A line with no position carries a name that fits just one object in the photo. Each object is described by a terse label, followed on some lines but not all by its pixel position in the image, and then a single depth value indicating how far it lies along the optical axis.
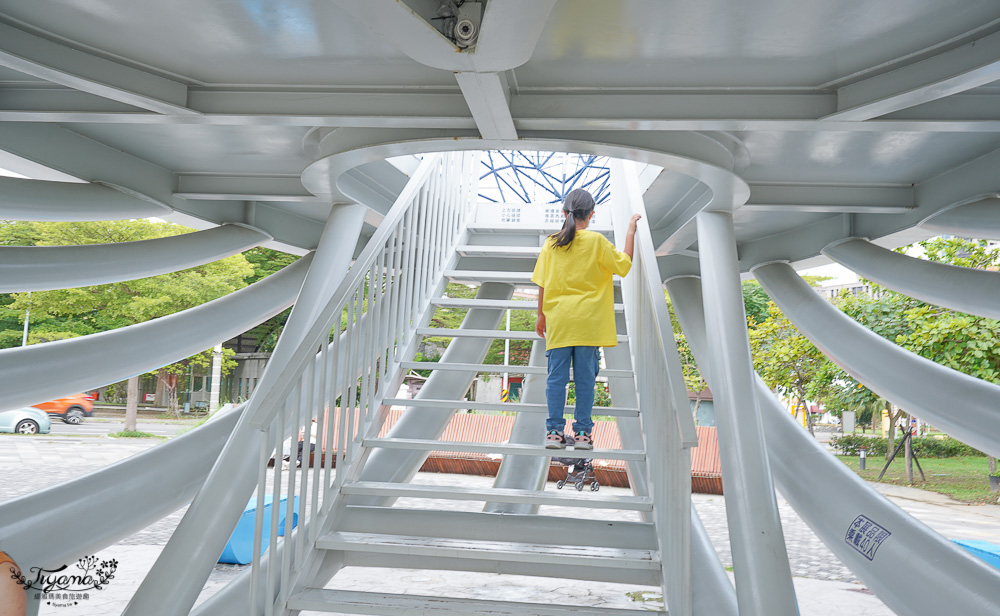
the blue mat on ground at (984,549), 8.82
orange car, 34.22
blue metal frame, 15.55
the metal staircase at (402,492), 4.18
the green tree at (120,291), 26.39
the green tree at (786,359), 24.98
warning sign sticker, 4.95
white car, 28.70
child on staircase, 5.13
